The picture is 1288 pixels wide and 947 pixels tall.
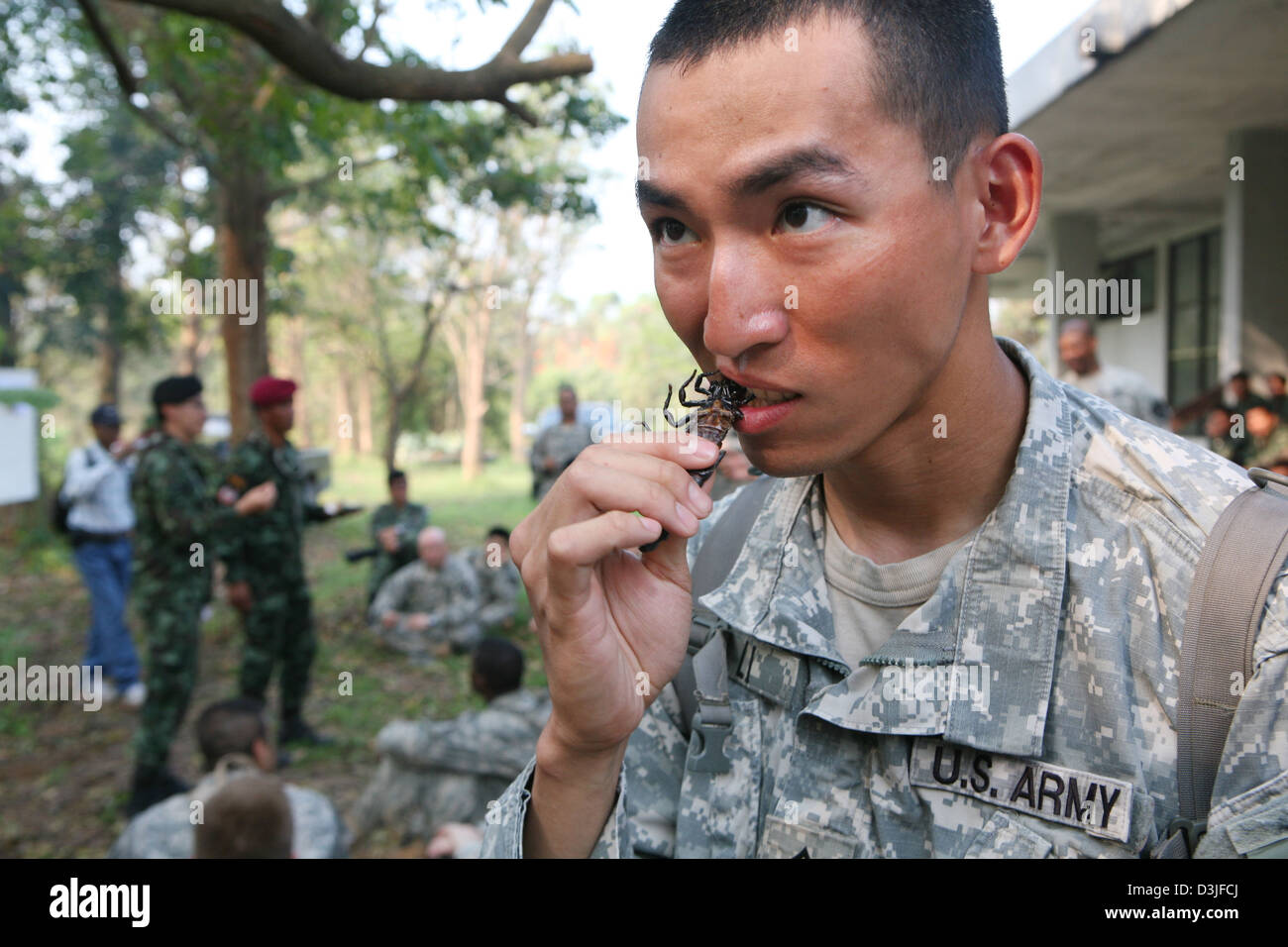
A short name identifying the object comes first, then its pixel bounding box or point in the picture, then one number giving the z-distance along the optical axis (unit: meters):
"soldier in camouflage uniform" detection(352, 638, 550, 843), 5.23
